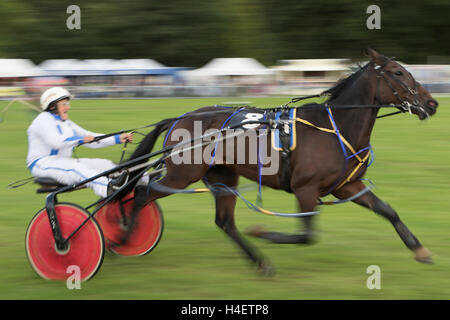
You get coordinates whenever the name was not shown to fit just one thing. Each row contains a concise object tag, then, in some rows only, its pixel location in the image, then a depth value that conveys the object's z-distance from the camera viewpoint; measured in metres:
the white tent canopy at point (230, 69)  29.46
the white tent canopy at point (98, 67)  30.36
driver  5.49
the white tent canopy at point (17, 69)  29.38
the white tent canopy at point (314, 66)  30.64
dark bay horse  5.50
